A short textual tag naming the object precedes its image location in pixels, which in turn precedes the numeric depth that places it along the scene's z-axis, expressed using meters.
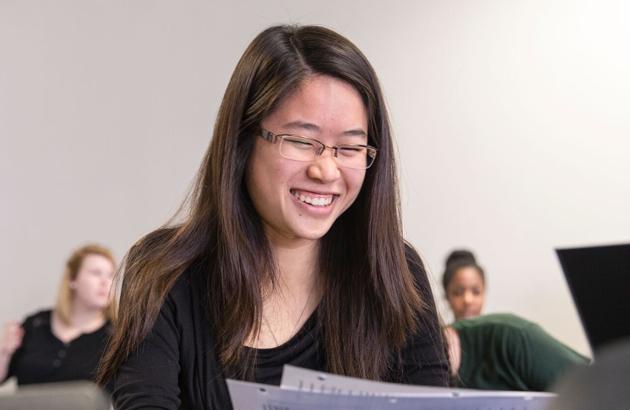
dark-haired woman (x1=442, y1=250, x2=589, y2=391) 3.12
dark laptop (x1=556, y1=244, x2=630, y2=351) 2.54
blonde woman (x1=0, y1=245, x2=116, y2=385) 4.71
